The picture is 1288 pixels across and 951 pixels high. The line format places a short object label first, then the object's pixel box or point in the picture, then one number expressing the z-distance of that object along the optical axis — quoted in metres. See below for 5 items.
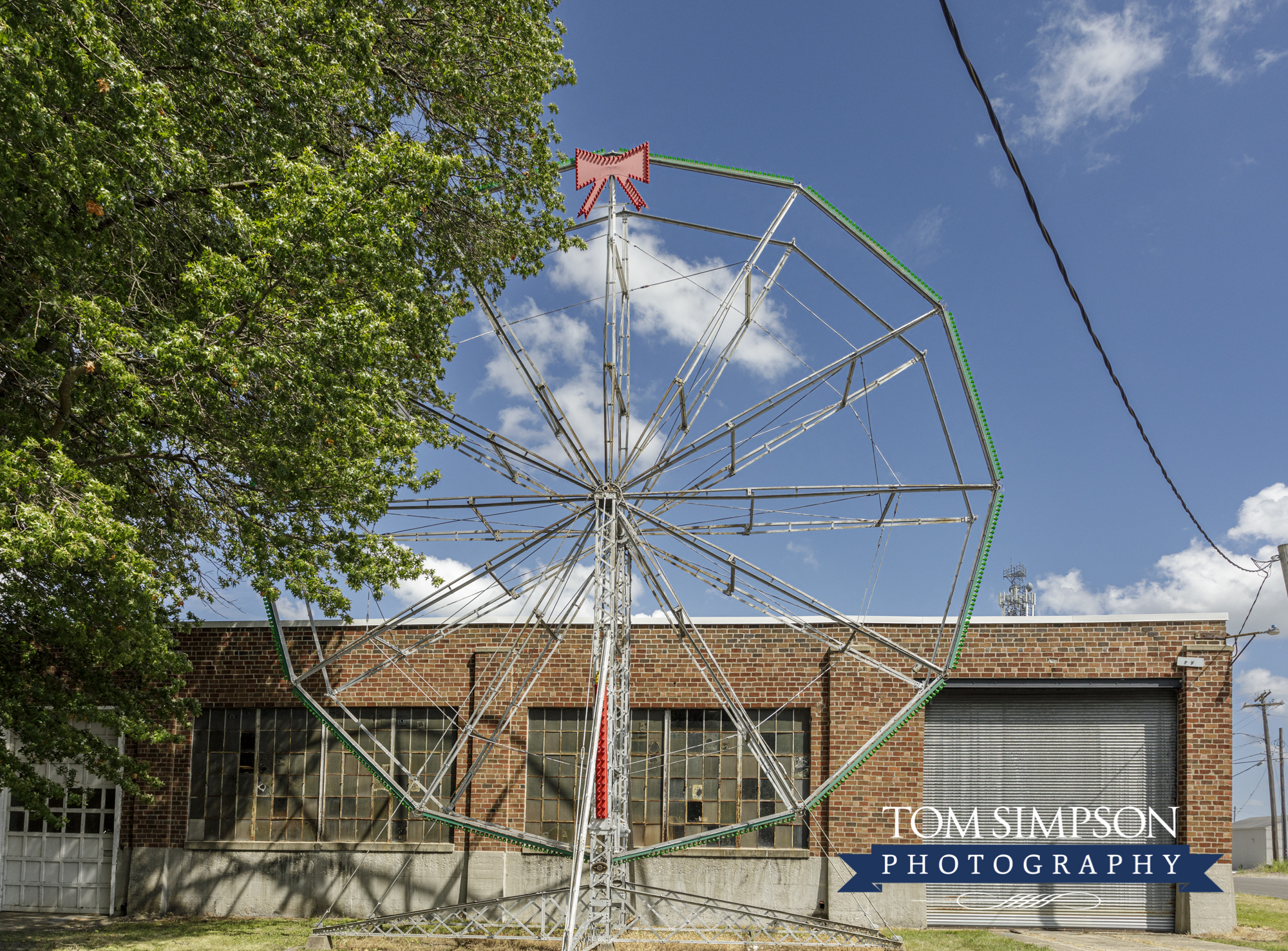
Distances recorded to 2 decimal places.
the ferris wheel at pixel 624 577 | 12.45
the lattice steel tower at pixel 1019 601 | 48.81
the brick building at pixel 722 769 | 16.41
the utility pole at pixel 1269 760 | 44.94
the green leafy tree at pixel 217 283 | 8.93
